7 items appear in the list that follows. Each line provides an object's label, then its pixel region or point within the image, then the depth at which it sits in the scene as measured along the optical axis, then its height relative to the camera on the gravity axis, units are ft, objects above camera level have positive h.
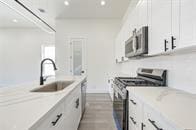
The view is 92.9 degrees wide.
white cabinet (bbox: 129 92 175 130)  1.92 -1.34
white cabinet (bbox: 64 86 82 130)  3.39 -2.12
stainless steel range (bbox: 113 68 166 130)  3.86 -0.90
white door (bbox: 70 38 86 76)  13.01 +1.21
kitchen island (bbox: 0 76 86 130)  1.51 -0.93
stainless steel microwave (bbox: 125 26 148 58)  4.21 +1.13
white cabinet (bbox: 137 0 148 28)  4.27 +2.56
